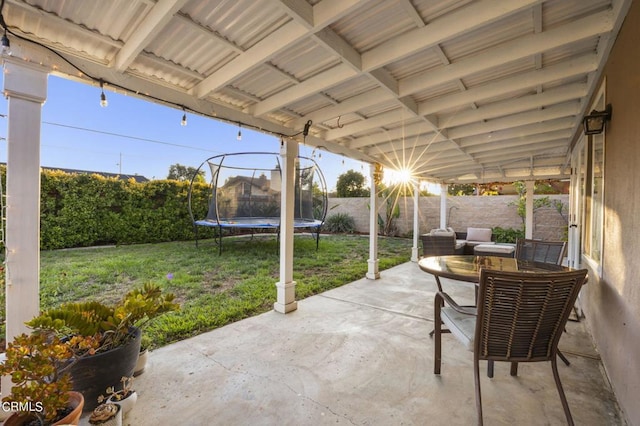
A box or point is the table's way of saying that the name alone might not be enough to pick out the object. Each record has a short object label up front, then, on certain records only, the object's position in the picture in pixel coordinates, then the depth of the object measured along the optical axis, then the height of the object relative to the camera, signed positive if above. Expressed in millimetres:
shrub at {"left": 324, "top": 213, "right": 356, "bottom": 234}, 12297 -532
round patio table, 2188 -466
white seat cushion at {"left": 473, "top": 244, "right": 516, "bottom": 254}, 6086 -742
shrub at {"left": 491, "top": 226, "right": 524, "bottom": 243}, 8664 -603
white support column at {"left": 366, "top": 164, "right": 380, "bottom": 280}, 5047 -383
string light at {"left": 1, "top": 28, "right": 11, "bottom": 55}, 1480 +841
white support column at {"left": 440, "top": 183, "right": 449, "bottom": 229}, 8031 +293
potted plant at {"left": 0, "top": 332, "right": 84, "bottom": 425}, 1200 -775
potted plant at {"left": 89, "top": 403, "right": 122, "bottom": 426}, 1410 -1051
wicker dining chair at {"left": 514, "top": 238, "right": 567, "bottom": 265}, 3269 -428
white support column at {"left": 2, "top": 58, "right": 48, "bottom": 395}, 1581 +71
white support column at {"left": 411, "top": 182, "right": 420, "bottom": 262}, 6602 -329
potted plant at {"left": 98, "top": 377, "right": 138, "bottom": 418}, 1636 -1118
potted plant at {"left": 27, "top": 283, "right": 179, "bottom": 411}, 1558 -763
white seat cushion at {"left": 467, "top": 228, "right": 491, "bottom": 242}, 7383 -545
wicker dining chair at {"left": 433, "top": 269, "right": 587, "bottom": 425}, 1543 -576
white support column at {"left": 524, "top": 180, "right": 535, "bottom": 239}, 6727 +143
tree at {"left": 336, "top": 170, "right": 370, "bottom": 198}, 16766 +1685
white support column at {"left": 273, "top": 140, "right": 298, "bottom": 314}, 3422 -182
